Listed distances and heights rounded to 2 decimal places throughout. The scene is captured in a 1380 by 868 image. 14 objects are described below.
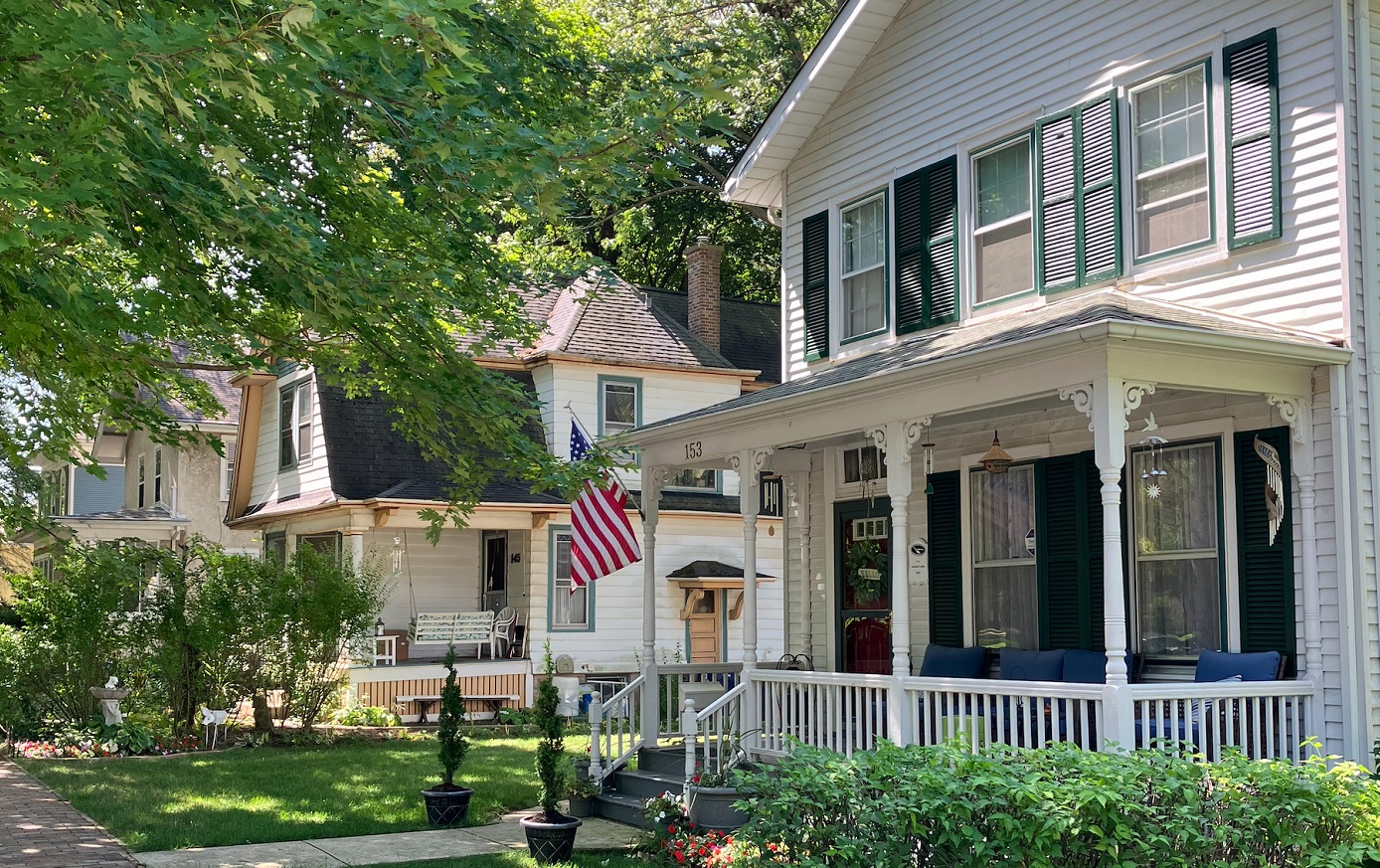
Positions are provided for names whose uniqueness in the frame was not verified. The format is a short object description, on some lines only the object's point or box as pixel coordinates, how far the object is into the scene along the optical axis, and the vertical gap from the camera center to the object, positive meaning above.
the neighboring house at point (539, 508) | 22.44 +0.76
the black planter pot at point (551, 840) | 10.34 -2.19
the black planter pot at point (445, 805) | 12.34 -2.30
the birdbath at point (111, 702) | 17.78 -1.95
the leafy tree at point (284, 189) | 6.91 +2.39
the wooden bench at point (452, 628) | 22.33 -1.24
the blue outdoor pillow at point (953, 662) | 12.08 -1.00
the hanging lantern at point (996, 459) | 11.48 +0.78
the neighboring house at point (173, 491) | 30.16 +1.49
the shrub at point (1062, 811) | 7.15 -1.41
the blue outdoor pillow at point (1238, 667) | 9.55 -0.83
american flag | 15.45 +0.17
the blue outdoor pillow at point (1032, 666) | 11.20 -0.96
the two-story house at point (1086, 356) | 9.22 +1.35
